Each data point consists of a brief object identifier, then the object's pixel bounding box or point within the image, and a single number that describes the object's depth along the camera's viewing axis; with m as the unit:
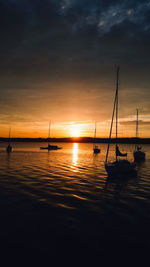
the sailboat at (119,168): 25.86
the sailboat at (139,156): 55.33
